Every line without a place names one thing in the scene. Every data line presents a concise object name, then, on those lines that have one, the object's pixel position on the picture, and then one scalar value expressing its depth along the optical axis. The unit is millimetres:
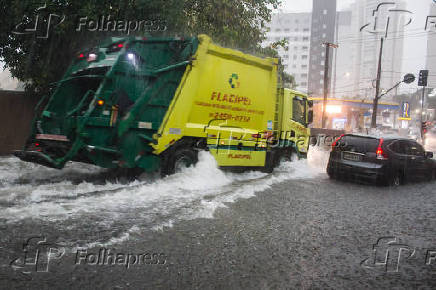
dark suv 9289
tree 9719
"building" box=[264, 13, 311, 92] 109375
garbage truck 6770
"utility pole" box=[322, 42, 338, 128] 30969
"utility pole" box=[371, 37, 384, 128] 27281
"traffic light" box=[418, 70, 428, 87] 24828
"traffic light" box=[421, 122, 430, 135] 30134
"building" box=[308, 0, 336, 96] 104000
